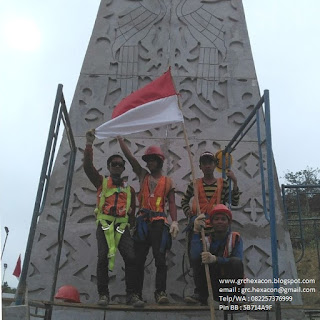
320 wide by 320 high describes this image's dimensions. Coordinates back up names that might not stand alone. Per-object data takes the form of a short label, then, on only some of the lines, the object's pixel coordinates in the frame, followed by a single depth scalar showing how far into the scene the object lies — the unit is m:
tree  7.81
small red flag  6.35
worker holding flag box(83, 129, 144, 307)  3.39
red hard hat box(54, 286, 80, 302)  3.63
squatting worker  3.17
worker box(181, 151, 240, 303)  3.78
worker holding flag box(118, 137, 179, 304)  3.45
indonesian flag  3.71
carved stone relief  4.23
